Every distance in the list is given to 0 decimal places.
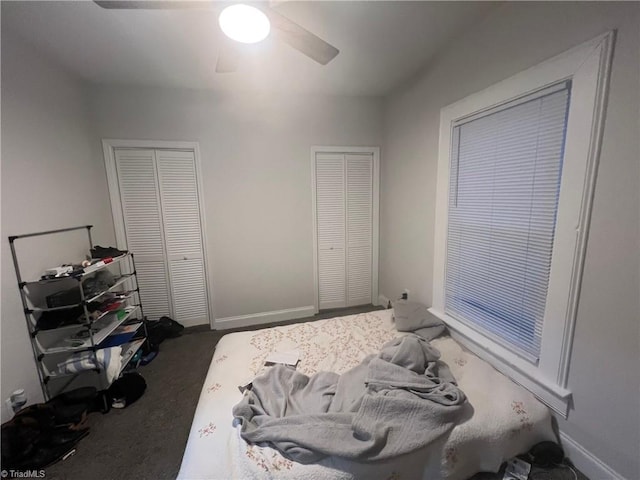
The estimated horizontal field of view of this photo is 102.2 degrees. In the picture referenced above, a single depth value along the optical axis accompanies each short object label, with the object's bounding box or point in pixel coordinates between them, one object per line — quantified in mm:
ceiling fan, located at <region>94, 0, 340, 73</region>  1217
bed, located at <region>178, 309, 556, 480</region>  1074
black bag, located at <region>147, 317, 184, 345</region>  2711
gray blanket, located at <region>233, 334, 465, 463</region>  1110
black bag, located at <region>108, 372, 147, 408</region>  1931
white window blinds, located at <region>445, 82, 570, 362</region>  1420
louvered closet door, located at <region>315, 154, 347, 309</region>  3105
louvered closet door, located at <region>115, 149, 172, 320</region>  2672
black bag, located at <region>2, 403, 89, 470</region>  1424
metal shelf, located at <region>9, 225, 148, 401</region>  1717
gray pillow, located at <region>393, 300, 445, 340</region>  2046
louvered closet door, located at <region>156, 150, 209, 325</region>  2740
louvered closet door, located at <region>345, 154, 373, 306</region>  3186
